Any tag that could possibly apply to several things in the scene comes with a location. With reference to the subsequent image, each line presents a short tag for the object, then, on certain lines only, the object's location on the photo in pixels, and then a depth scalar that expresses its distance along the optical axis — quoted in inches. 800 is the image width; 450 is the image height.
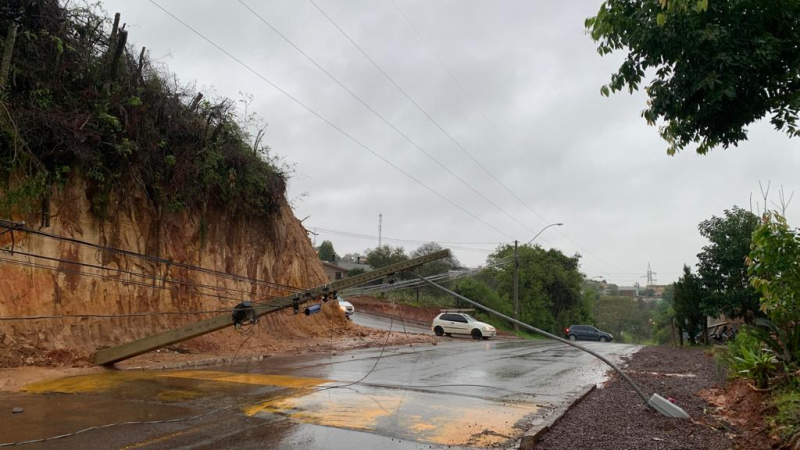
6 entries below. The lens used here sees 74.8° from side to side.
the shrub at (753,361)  354.9
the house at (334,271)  2715.8
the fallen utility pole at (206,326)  498.3
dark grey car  1764.3
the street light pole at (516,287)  1714.4
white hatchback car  1357.0
